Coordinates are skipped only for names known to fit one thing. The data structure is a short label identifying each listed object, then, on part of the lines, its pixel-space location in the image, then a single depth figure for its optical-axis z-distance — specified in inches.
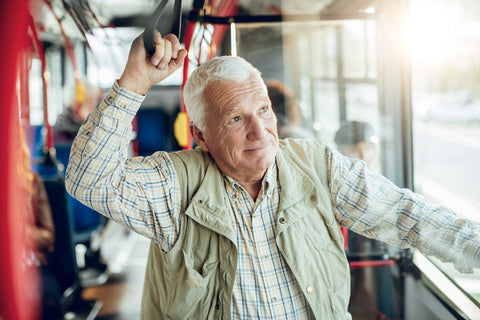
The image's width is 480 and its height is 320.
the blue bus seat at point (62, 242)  107.8
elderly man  47.1
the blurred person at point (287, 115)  93.9
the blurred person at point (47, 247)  84.9
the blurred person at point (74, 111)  154.6
